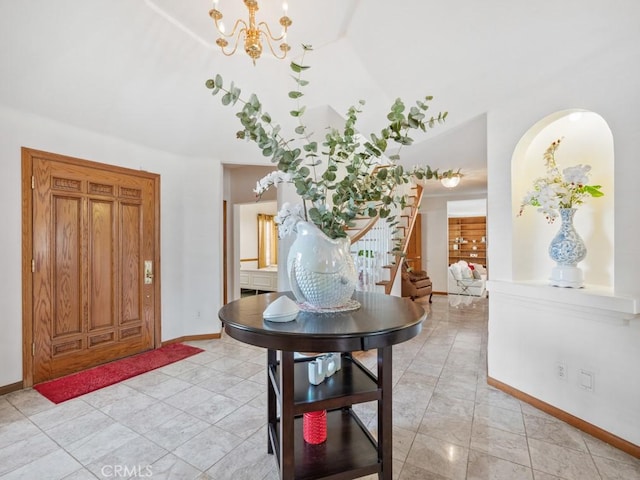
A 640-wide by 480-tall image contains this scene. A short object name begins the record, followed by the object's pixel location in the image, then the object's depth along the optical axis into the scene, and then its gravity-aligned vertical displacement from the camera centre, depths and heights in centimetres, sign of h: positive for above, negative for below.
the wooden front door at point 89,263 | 280 -25
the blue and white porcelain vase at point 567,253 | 218 -13
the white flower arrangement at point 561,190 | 211 +32
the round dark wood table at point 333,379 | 111 -67
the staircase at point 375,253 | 428 -22
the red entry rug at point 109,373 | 261 -127
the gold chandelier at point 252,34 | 210 +143
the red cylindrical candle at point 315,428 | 152 -93
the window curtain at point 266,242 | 841 -13
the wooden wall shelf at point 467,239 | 1021 -10
